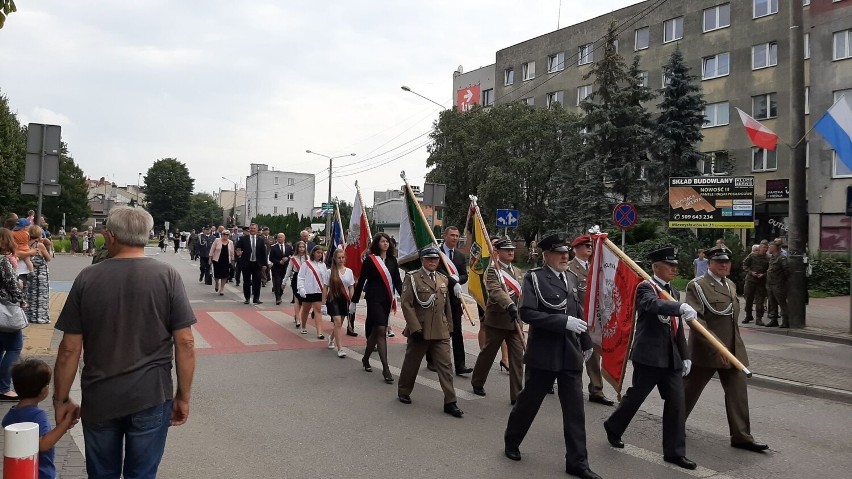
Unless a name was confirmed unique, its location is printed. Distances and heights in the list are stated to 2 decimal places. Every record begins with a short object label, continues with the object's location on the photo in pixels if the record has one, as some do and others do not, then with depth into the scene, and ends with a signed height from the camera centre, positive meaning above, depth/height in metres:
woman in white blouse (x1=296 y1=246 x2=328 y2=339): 11.25 -0.44
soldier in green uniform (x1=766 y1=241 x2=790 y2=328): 14.69 -0.28
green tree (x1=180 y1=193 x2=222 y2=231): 100.12 +5.25
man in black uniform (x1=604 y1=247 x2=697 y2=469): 5.54 -0.82
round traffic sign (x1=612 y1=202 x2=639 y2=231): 17.56 +1.22
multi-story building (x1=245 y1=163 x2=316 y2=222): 98.31 +8.53
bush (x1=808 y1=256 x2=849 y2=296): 23.47 -0.17
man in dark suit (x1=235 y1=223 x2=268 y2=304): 16.34 -0.24
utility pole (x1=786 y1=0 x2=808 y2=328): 14.07 +2.17
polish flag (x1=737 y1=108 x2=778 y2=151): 15.17 +3.01
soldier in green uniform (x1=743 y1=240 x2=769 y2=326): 15.45 -0.21
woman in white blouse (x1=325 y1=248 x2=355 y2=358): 10.06 -0.58
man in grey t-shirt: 3.33 -0.51
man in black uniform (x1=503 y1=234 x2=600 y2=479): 5.25 -0.71
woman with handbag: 6.34 -0.67
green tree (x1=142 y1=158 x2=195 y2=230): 99.12 +8.32
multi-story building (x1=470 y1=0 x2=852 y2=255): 30.03 +10.50
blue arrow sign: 23.12 +1.39
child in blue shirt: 3.68 -0.84
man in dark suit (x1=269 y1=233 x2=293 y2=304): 16.41 -0.20
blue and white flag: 13.09 +2.78
